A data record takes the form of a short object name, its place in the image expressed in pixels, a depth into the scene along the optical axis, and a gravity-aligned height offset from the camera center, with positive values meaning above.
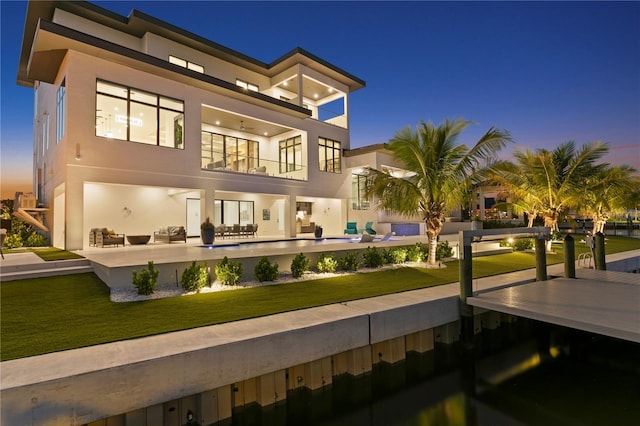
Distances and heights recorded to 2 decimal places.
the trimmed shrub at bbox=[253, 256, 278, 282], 8.59 -1.24
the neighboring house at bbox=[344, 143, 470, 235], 23.08 +1.11
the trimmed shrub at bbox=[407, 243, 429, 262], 12.07 -1.23
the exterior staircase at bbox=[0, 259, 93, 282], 7.94 -1.06
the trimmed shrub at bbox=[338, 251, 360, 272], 10.27 -1.28
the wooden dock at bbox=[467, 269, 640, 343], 5.39 -1.73
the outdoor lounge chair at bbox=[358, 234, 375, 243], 14.07 -0.77
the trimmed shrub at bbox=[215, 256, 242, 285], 8.02 -1.19
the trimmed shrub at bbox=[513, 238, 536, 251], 15.95 -1.32
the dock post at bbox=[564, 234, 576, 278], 9.23 -1.14
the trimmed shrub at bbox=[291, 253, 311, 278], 9.16 -1.21
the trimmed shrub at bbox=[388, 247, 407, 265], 11.47 -1.24
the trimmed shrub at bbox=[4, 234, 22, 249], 13.83 -0.54
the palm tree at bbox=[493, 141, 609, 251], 15.03 +2.06
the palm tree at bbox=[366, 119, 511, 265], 11.02 +1.63
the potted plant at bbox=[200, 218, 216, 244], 14.45 -0.35
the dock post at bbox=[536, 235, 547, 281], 8.98 -1.28
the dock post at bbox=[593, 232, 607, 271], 10.70 -1.21
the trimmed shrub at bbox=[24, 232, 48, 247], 14.74 -0.58
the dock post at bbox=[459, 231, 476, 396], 6.97 -1.89
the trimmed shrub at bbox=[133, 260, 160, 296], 7.00 -1.19
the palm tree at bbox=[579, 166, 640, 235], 17.17 +1.37
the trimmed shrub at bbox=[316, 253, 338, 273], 9.93 -1.27
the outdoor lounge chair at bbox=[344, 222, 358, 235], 22.39 -0.53
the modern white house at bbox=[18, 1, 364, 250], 12.66 +4.98
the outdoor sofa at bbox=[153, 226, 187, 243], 14.76 -0.48
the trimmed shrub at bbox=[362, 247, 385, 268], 10.80 -1.24
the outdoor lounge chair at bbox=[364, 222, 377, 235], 21.34 -0.53
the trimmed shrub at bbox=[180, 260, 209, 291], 7.55 -1.24
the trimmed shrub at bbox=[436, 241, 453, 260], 12.73 -1.23
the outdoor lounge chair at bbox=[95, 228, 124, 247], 12.78 -0.49
